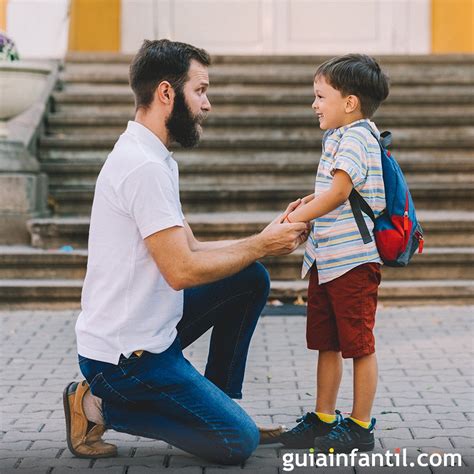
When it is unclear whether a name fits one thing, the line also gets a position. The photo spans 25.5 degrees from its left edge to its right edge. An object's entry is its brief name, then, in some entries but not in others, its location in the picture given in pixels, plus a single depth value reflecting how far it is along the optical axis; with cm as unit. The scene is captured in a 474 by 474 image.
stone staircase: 736
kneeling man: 369
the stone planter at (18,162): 784
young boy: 393
